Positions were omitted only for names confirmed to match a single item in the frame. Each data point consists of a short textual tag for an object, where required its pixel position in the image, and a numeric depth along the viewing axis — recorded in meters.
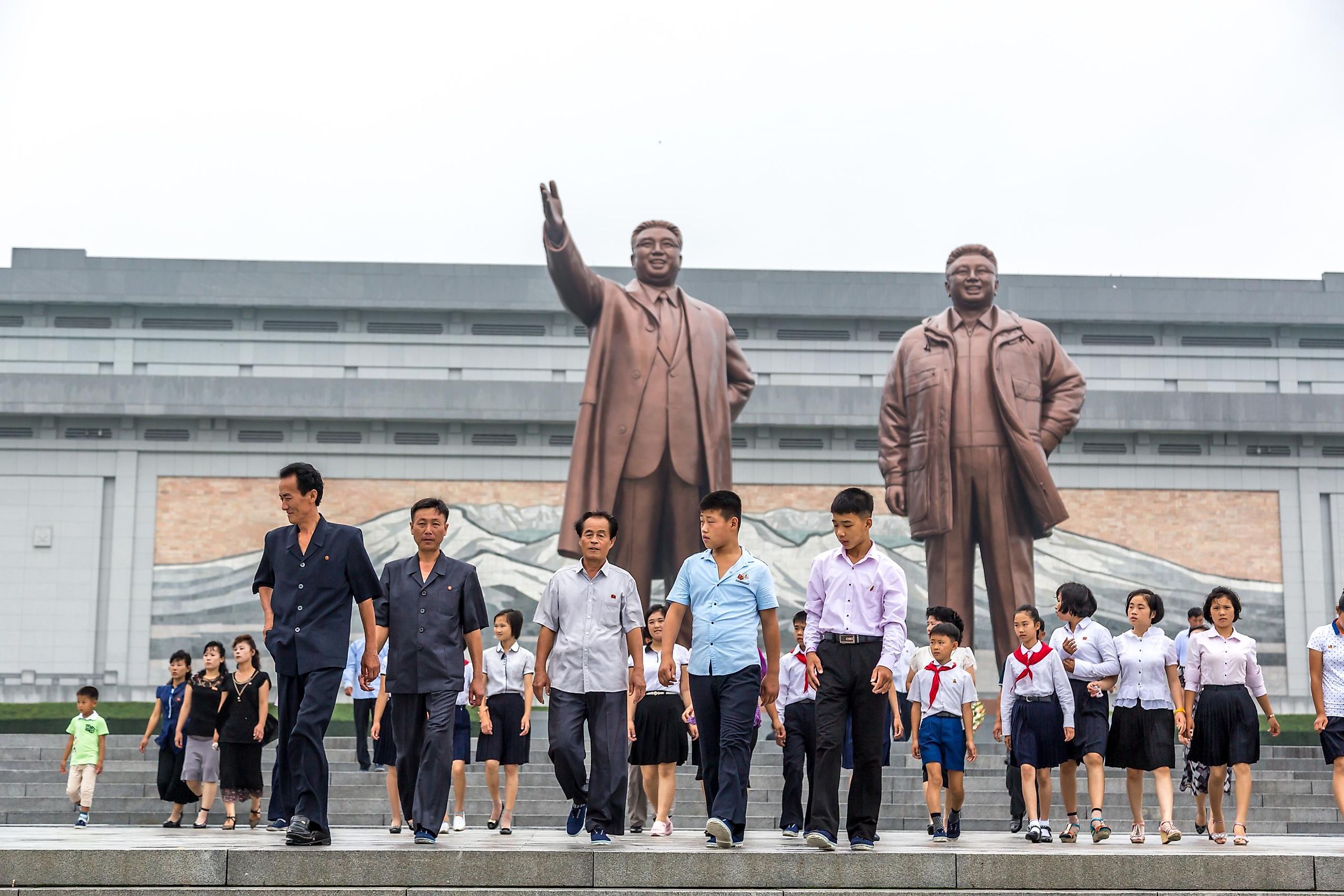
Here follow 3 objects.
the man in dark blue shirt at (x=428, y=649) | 6.31
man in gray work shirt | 6.53
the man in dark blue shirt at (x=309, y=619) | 5.98
